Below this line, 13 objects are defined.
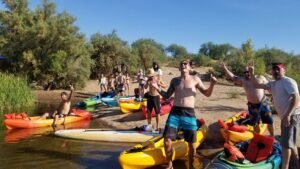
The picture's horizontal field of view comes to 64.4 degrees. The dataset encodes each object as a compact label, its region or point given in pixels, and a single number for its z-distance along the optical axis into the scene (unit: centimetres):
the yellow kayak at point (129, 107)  916
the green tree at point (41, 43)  1757
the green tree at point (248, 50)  2025
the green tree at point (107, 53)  2098
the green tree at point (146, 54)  2446
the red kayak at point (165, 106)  875
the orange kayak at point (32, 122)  820
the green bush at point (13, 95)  1093
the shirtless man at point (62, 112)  846
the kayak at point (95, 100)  1180
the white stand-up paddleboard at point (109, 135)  651
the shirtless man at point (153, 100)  657
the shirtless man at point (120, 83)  1279
